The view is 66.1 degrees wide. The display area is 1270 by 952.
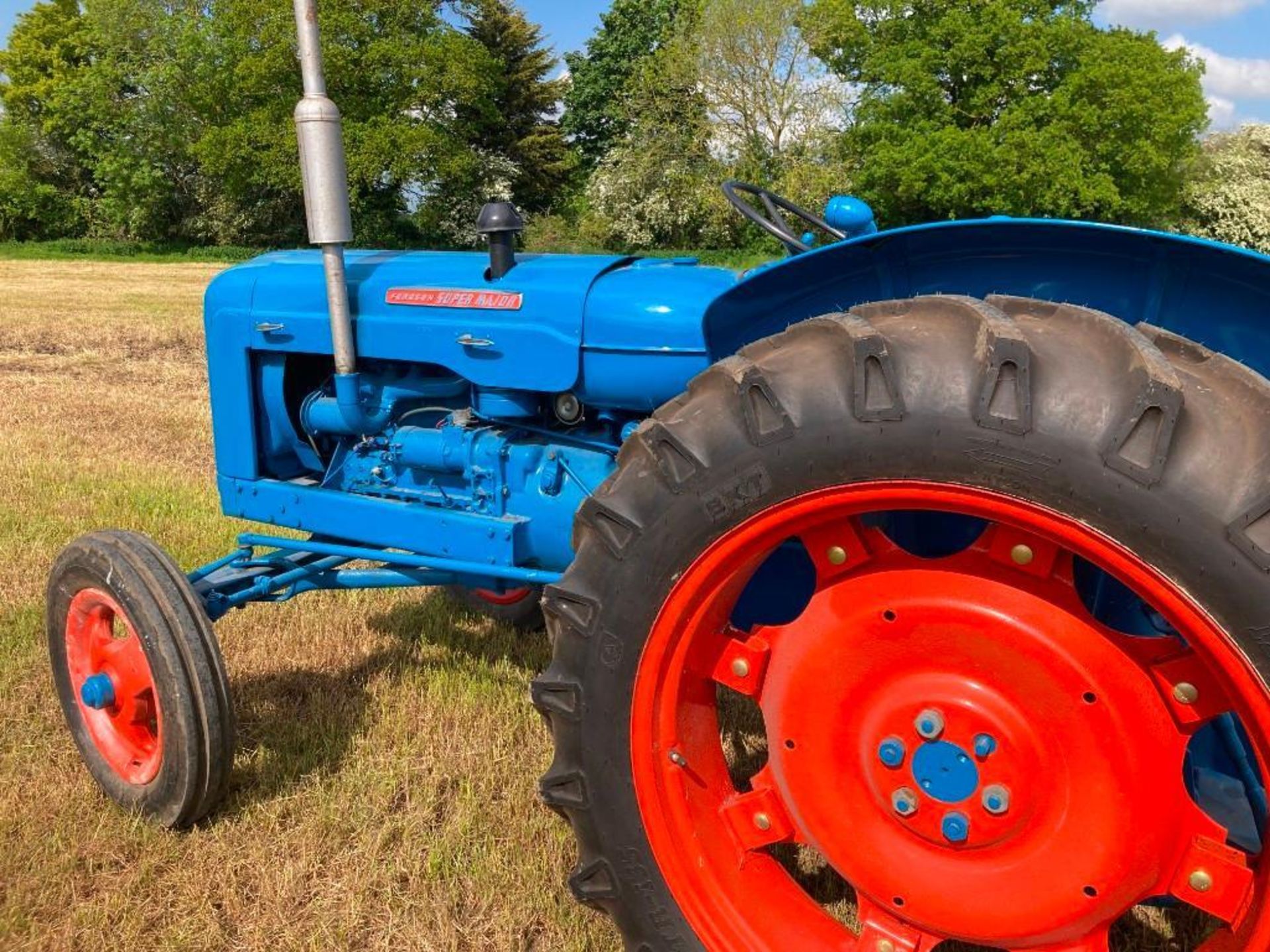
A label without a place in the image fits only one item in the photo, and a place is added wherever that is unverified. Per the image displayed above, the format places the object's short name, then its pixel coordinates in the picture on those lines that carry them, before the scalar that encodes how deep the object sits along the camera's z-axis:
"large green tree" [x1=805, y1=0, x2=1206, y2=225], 27.00
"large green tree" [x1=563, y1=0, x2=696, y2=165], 38.72
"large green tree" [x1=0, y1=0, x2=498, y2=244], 30.14
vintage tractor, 1.16
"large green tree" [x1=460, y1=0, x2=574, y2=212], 35.12
